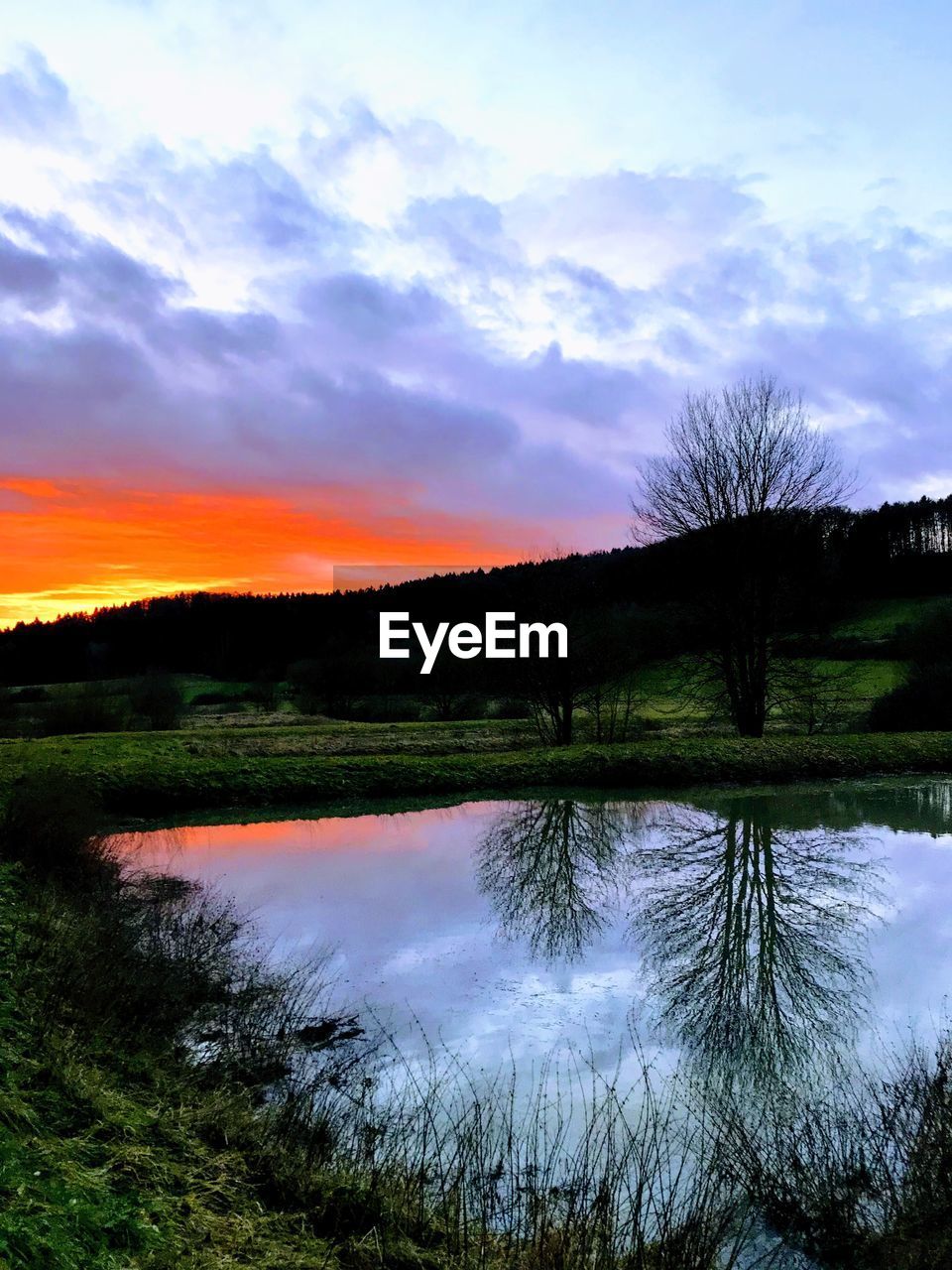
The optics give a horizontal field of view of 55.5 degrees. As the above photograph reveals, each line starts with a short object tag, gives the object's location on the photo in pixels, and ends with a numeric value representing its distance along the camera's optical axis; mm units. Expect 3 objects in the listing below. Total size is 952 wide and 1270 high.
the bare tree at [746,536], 25781
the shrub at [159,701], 38500
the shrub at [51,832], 11531
